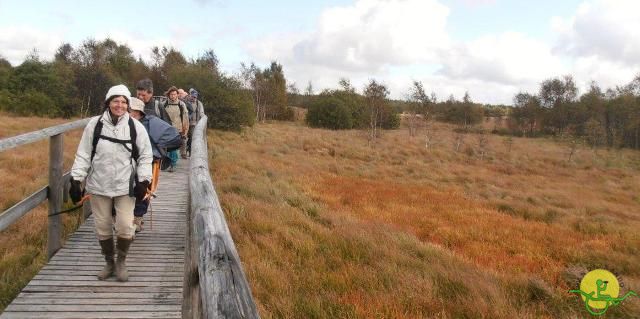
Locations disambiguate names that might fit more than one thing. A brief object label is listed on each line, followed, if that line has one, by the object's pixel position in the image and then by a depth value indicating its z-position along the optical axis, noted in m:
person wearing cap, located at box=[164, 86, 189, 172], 8.22
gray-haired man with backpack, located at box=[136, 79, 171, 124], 5.75
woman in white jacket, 3.57
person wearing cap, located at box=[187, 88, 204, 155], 10.41
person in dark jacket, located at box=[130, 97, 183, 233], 4.60
